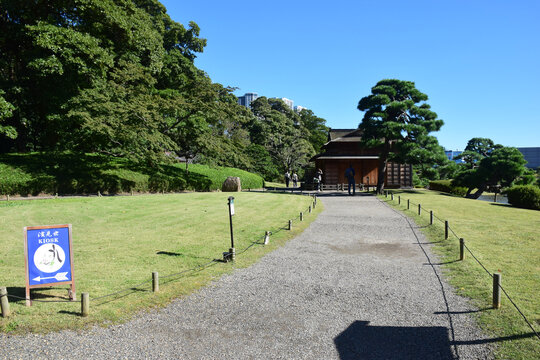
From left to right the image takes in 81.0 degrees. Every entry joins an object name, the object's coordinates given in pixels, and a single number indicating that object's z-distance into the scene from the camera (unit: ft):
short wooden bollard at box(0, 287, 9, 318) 16.42
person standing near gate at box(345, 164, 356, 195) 87.45
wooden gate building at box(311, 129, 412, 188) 115.96
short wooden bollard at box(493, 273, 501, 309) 18.43
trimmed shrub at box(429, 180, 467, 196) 113.14
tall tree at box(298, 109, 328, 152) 216.95
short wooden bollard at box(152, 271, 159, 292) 20.59
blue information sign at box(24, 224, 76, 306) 18.25
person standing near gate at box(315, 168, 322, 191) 106.83
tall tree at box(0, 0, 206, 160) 65.98
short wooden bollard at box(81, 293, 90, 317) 16.99
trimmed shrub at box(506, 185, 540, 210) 75.00
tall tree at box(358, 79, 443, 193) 89.56
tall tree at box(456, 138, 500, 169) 108.68
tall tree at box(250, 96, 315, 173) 151.02
